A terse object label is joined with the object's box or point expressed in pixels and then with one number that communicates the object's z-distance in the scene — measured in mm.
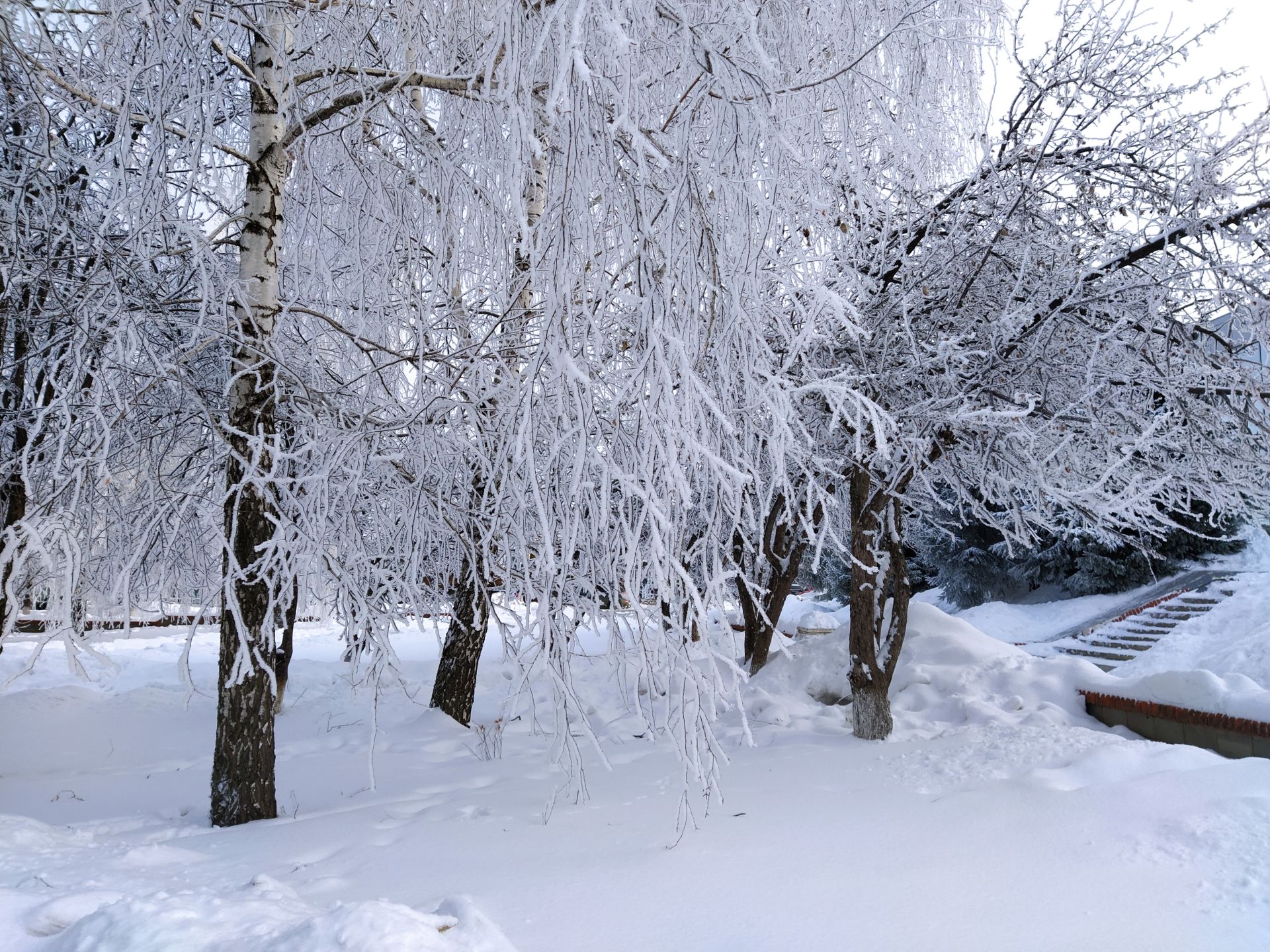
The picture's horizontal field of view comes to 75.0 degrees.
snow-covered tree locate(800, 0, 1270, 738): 5266
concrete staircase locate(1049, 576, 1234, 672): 11906
